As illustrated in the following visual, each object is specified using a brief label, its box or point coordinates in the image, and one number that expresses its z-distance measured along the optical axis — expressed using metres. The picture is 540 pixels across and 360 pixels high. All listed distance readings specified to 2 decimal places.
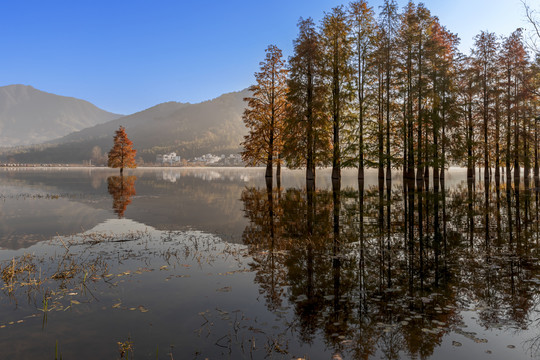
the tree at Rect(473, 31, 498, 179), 36.06
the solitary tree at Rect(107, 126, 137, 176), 62.03
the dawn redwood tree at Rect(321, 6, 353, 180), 32.75
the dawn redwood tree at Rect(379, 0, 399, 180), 32.50
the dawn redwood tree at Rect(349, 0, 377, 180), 33.09
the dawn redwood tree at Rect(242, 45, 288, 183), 41.25
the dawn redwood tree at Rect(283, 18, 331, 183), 33.50
